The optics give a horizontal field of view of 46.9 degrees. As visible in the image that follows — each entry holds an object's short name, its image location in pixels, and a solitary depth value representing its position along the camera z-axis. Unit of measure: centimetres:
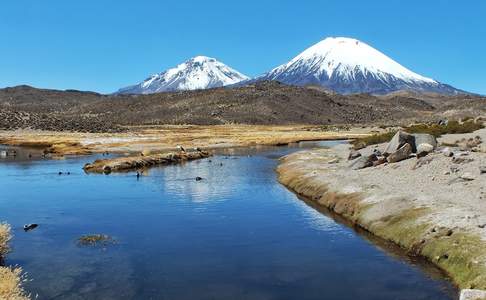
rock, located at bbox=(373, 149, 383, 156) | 5994
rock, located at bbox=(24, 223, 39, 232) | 3413
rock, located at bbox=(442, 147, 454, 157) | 4703
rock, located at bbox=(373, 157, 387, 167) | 5266
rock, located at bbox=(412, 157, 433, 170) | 4641
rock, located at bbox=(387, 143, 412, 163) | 5115
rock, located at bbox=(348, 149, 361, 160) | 6204
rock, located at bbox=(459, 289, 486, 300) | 1927
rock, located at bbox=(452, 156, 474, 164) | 4419
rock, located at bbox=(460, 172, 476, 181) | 3873
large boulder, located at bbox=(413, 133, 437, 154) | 5042
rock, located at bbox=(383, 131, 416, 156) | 5359
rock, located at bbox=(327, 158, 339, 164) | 6175
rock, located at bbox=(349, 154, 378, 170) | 5312
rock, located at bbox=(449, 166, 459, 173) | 4203
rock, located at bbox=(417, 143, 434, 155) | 4972
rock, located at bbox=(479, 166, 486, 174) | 3933
